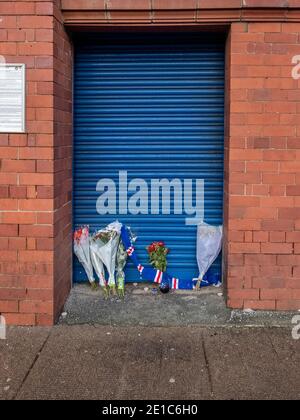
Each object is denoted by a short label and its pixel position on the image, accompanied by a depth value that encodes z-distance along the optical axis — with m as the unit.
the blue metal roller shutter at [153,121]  5.51
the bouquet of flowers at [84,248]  5.60
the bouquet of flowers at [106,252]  5.55
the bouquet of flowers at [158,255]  5.59
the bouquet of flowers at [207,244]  5.52
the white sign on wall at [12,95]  4.72
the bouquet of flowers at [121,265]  5.56
